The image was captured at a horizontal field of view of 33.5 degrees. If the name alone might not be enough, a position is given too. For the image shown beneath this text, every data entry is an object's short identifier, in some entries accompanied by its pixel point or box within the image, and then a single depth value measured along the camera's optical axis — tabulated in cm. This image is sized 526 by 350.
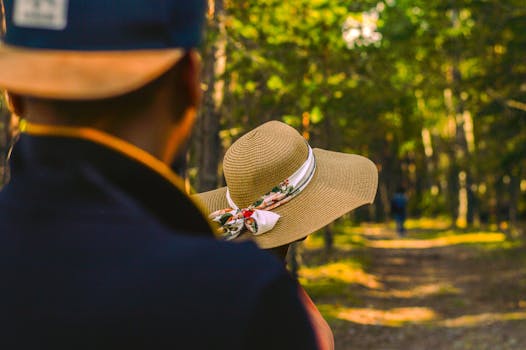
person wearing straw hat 298
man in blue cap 117
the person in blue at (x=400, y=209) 3403
